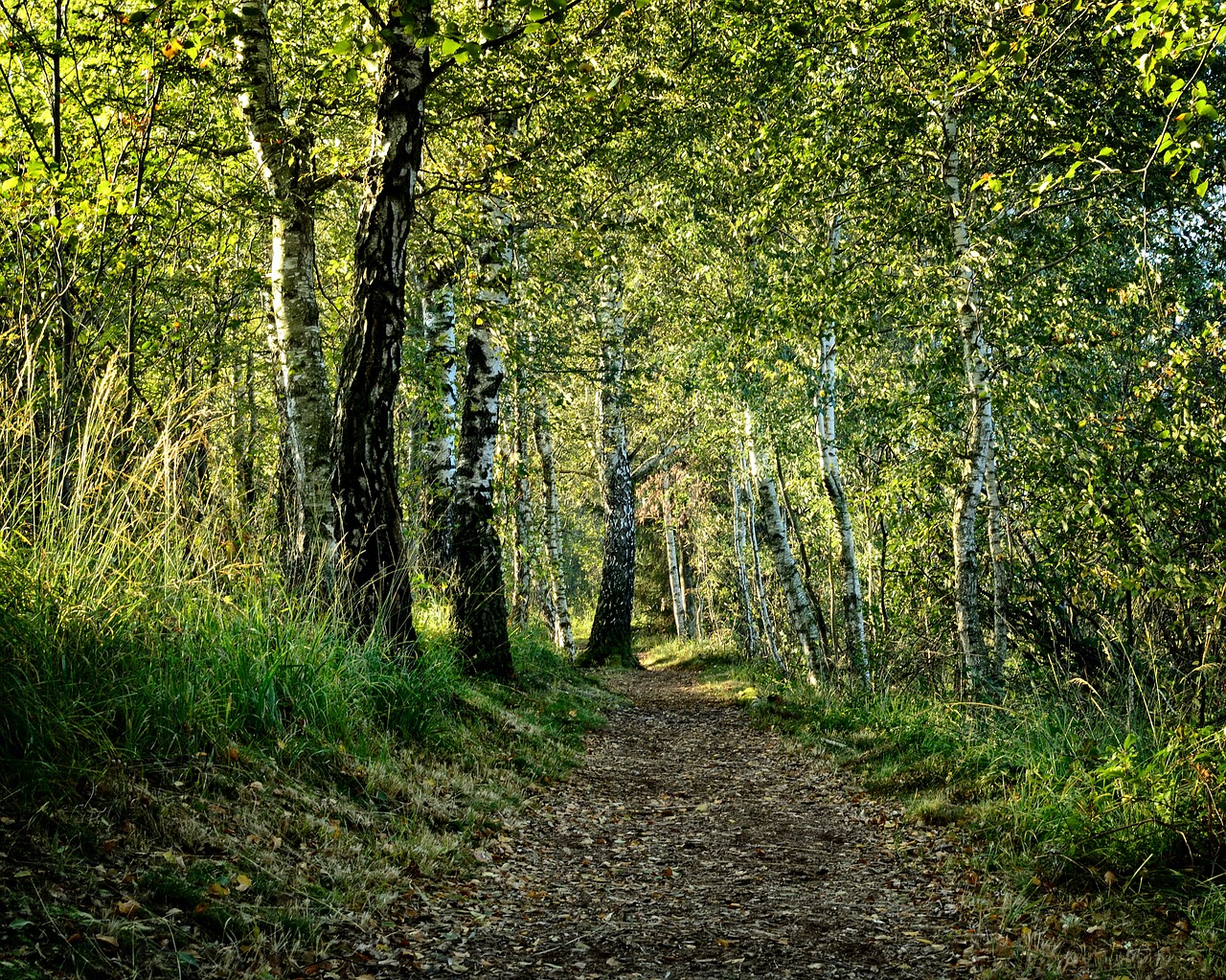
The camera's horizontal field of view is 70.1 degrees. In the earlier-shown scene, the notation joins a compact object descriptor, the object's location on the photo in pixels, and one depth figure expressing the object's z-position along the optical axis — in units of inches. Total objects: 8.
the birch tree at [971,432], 353.4
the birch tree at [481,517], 401.7
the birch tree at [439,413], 404.8
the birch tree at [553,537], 731.4
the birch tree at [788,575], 530.3
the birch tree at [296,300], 275.9
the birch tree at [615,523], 727.7
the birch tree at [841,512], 486.0
